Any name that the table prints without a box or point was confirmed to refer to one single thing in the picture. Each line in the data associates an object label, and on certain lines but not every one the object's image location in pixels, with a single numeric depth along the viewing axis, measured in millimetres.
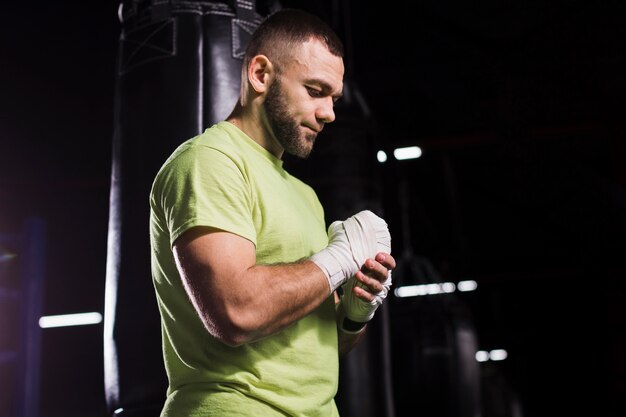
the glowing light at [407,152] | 7664
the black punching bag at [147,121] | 1929
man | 1309
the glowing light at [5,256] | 4012
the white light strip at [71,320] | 9734
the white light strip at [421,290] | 5718
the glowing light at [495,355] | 16339
